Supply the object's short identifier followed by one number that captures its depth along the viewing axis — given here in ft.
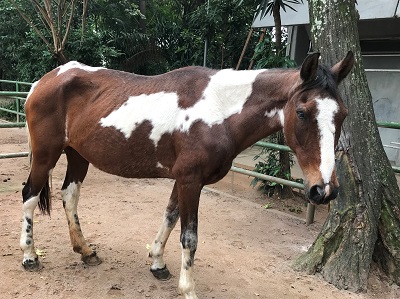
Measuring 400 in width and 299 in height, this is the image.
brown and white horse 6.69
